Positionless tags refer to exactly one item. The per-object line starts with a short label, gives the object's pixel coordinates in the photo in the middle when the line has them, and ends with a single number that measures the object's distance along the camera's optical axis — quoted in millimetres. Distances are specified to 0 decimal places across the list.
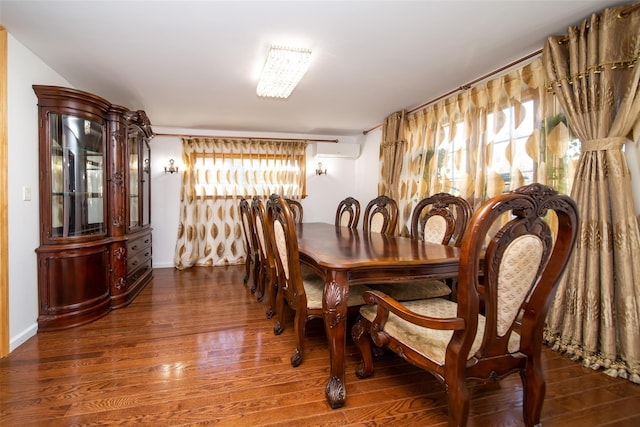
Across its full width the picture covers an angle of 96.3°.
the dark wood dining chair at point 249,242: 3143
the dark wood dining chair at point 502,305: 979
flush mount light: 2199
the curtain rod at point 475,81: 2373
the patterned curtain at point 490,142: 2234
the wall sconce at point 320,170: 5246
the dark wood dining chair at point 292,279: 1638
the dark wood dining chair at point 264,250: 2220
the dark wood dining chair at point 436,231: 1993
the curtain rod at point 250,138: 4590
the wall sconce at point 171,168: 4523
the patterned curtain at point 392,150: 3953
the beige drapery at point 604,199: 1725
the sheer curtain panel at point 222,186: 4637
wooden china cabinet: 2320
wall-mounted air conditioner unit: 5086
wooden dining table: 1456
